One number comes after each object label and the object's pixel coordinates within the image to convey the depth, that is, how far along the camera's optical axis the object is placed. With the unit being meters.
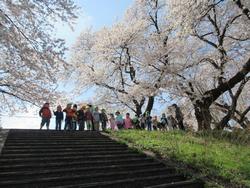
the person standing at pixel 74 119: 8.87
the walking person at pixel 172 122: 10.78
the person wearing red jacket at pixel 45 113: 8.19
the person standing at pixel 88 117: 9.26
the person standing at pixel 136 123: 11.06
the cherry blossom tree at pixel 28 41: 5.33
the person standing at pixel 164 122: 11.09
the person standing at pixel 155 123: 11.70
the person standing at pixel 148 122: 10.99
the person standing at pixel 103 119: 9.63
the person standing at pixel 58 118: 8.69
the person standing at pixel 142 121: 11.46
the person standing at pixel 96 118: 9.34
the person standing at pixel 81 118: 9.07
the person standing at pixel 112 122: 10.14
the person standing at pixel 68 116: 8.73
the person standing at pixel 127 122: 10.36
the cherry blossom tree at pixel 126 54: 12.88
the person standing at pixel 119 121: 10.16
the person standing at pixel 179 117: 9.84
